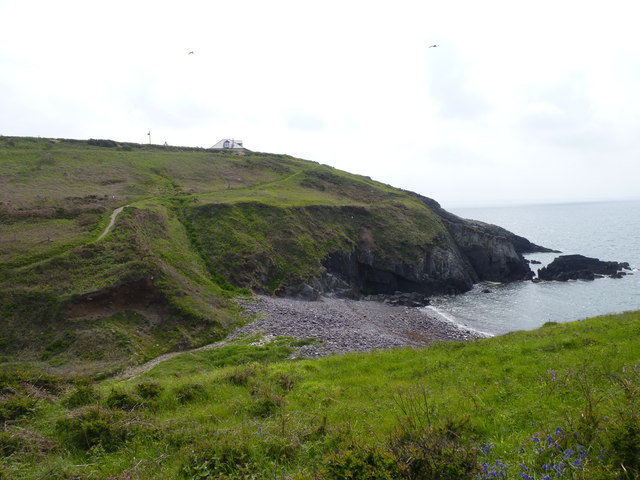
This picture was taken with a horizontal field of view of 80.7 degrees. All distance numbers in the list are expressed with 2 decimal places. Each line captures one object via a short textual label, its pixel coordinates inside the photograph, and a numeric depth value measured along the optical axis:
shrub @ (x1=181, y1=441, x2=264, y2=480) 6.86
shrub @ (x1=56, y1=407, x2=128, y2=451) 8.88
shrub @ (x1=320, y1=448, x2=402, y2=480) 5.54
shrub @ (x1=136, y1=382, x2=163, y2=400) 12.49
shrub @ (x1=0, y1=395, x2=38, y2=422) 10.70
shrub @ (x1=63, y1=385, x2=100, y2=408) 12.42
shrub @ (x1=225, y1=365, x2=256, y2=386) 14.02
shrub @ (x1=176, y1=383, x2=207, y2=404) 12.49
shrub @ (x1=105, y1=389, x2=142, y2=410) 11.48
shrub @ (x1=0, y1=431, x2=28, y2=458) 8.37
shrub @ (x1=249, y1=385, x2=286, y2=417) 10.73
